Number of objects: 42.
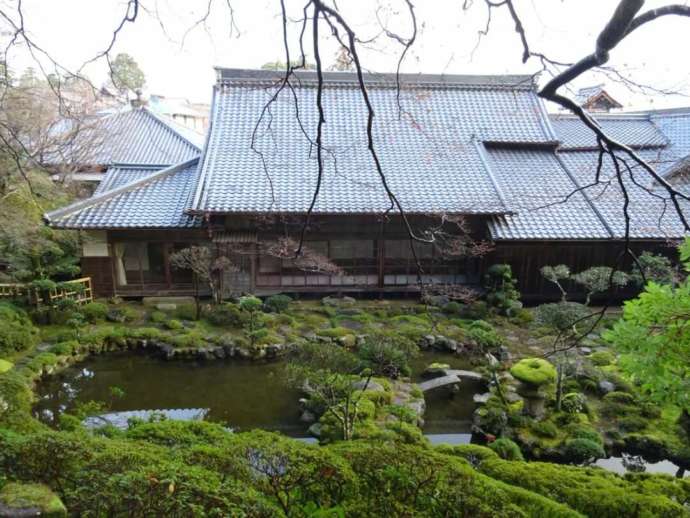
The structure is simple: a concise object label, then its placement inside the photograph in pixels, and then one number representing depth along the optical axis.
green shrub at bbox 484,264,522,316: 12.53
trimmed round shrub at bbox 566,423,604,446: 7.18
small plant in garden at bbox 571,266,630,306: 9.53
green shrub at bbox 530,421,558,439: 7.34
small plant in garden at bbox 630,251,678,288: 10.39
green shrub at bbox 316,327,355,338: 11.12
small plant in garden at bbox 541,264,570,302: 10.14
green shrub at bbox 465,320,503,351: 9.09
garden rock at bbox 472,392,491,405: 8.38
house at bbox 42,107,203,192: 16.73
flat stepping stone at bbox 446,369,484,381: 9.70
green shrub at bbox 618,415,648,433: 7.66
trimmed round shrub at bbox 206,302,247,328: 11.67
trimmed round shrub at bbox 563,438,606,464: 6.87
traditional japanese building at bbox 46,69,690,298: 12.95
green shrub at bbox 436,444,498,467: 5.41
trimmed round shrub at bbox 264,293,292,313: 12.56
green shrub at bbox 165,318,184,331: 11.34
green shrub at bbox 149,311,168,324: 11.74
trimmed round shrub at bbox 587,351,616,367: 9.97
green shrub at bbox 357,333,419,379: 8.20
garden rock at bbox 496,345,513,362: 10.41
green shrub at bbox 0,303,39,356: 9.45
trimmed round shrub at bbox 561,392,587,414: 7.86
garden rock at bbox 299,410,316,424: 7.86
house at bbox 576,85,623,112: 23.78
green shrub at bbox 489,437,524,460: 6.55
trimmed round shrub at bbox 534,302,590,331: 8.51
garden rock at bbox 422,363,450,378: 9.86
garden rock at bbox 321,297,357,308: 13.12
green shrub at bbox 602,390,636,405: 8.38
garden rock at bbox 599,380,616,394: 8.80
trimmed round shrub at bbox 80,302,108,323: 11.44
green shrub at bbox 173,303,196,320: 11.99
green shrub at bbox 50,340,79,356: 9.82
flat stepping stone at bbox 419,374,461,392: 9.17
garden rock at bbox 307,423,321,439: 7.40
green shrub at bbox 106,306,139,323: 11.70
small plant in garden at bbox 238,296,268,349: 10.76
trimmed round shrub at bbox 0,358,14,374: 8.19
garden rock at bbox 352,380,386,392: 8.40
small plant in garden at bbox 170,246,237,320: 11.90
